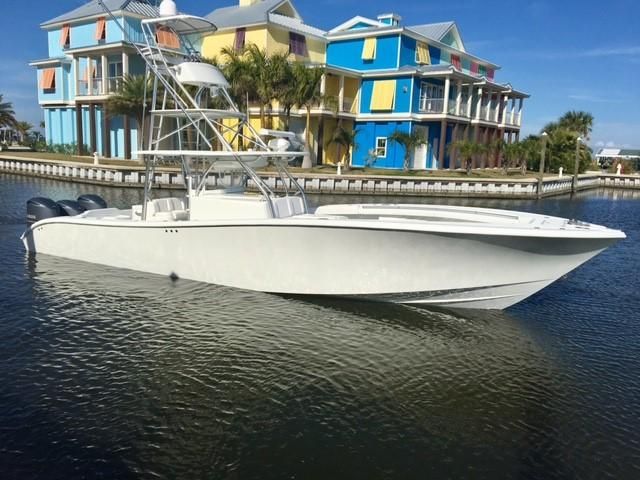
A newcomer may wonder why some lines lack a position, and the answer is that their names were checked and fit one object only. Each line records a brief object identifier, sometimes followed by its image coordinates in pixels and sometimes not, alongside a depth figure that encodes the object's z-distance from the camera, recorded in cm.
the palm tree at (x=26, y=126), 8099
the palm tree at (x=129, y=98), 3516
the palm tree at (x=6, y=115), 5091
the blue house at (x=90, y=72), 3797
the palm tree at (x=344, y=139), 3781
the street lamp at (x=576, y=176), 4184
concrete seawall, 3212
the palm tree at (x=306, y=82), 3341
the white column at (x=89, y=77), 3954
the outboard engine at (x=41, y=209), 1331
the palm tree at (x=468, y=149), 3825
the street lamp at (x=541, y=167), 3550
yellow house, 3744
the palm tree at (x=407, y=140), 3725
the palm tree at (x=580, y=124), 5619
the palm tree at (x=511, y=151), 4269
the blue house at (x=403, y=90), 3953
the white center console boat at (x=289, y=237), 898
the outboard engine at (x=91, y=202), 1396
